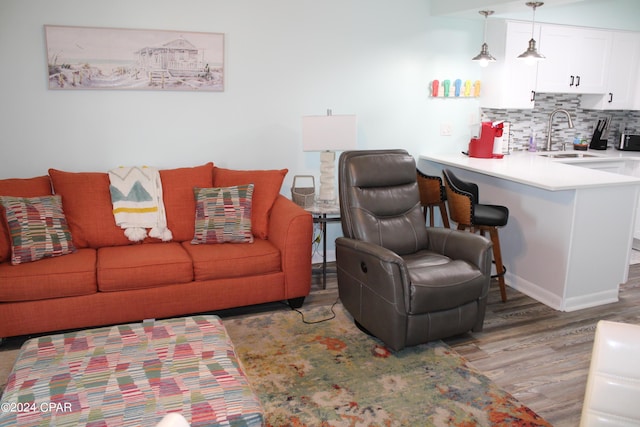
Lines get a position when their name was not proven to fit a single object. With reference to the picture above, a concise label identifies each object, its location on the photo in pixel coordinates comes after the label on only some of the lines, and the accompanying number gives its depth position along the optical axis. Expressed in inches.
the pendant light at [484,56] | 169.2
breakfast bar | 141.0
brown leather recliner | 115.6
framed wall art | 147.2
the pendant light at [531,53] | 154.7
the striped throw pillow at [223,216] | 143.7
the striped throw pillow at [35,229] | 125.6
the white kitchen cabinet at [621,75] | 207.0
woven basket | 161.5
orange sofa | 121.3
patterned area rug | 98.5
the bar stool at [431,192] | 167.5
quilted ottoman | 72.4
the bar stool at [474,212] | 147.8
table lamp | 154.0
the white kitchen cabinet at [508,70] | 185.0
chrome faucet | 211.6
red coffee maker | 180.4
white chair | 56.9
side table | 154.8
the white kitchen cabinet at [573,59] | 193.2
